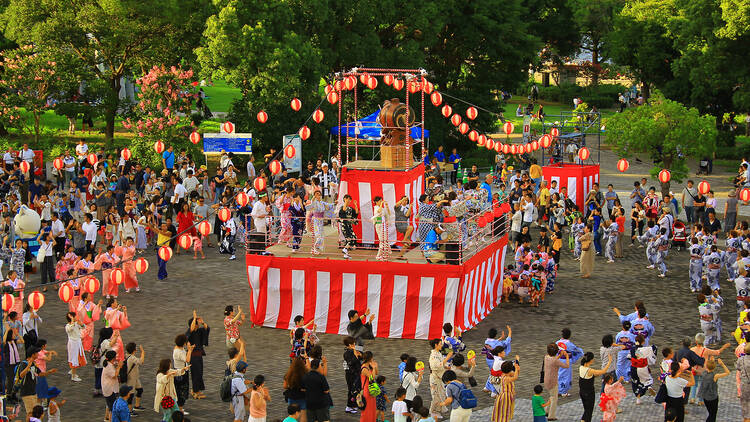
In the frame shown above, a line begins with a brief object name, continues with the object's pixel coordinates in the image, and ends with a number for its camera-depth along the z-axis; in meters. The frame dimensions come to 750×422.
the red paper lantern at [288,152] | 32.24
